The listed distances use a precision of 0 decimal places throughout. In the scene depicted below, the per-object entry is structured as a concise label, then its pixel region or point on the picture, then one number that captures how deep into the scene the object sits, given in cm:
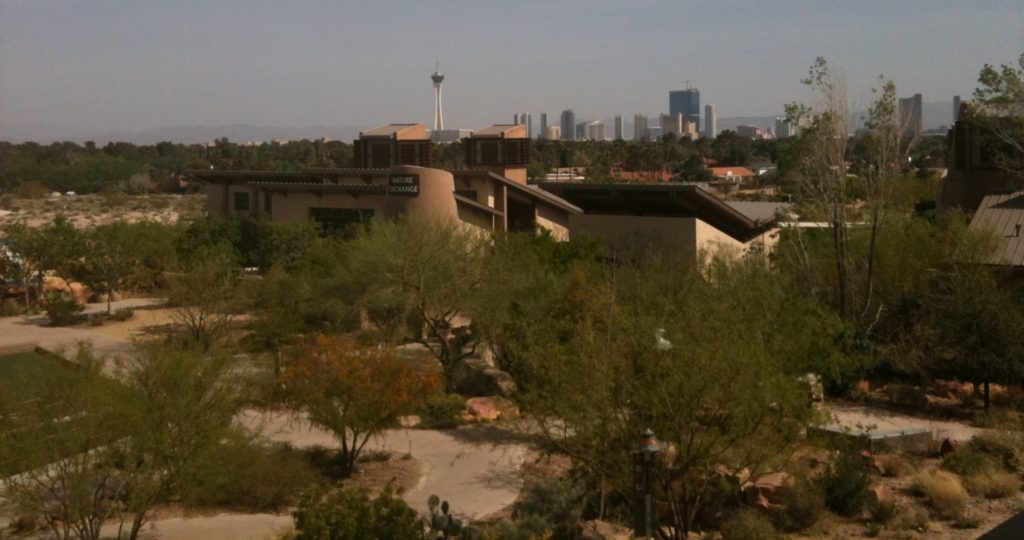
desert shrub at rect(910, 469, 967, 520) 1824
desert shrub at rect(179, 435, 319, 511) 1698
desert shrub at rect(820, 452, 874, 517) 1822
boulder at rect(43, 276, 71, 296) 4733
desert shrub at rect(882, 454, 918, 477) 2048
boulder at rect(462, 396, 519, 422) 2538
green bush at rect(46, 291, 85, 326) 4128
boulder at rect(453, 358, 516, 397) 2820
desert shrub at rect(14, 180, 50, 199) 10325
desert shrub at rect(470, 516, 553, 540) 1473
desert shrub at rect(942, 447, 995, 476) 2003
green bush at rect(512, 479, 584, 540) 1628
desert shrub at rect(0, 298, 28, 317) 4403
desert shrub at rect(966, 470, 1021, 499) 1908
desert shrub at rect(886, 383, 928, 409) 2636
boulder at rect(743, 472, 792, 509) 1831
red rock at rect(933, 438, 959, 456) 2177
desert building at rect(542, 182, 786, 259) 4088
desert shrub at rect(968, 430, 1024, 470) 2088
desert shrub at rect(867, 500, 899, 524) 1806
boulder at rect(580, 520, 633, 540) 1695
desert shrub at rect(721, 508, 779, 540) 1585
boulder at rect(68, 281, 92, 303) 4716
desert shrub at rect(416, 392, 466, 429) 2498
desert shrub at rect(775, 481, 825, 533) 1759
